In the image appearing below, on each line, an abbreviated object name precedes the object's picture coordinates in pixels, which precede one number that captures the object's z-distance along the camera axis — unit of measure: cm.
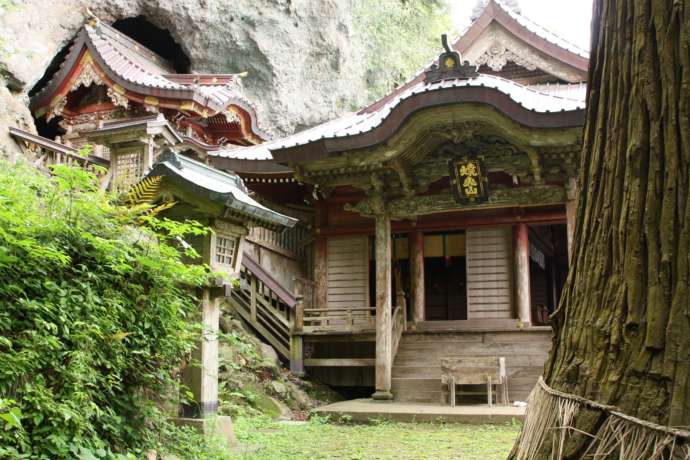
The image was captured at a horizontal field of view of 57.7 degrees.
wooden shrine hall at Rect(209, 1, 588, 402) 1084
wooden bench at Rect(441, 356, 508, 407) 1051
